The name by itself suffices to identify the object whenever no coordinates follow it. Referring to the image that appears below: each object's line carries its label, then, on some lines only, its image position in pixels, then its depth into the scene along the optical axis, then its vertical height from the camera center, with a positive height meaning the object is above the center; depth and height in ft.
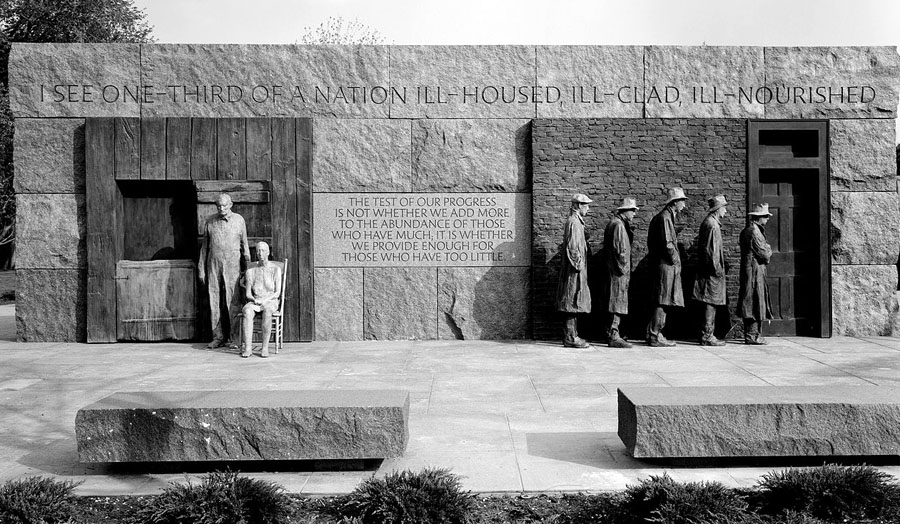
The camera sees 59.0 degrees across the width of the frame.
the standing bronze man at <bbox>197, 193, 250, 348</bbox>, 35.37 +0.16
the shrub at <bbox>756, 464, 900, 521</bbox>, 13.47 -4.03
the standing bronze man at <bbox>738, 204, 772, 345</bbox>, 35.81 -0.81
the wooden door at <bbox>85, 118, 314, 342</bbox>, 37.14 +4.09
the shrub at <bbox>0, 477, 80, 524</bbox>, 12.97 -4.00
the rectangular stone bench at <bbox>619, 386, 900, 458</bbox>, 15.83 -3.36
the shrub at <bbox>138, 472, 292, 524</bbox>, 13.00 -4.05
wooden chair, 34.01 -2.66
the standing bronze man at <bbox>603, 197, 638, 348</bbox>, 34.99 -0.27
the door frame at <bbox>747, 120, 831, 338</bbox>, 37.91 +4.10
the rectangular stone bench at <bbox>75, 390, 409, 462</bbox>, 15.69 -3.38
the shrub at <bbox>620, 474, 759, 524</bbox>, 12.82 -4.03
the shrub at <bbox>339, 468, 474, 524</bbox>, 13.14 -4.05
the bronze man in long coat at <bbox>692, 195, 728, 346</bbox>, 35.55 -0.38
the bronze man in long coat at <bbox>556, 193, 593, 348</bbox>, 34.94 -0.72
